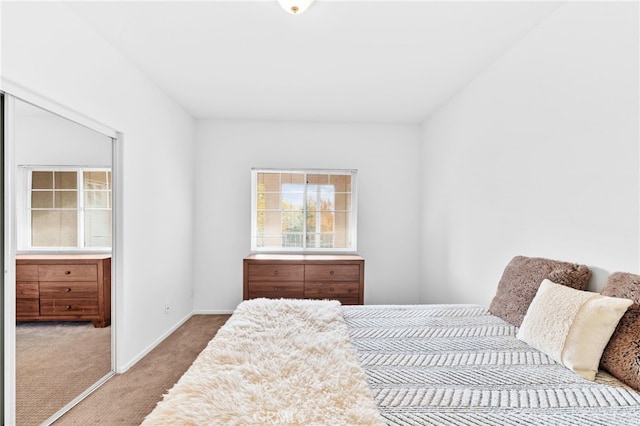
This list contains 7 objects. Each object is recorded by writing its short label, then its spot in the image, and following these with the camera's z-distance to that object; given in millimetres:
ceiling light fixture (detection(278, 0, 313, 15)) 1817
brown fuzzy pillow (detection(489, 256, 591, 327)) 1798
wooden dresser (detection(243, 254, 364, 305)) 3768
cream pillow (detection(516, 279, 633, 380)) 1375
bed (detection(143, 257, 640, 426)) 1038
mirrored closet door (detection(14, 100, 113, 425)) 1883
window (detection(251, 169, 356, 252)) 4434
